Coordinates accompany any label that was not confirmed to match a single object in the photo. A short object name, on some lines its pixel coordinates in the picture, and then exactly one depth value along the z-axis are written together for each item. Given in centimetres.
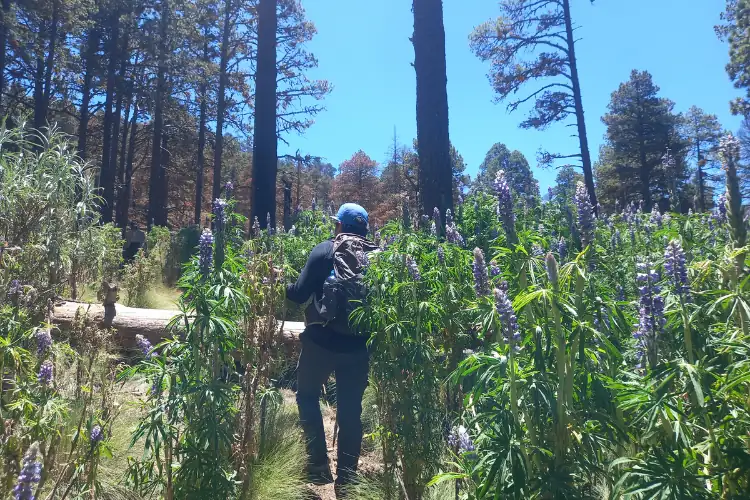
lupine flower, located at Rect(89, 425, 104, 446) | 214
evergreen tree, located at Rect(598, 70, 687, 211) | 2778
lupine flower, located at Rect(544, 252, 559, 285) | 160
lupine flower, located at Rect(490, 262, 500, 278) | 226
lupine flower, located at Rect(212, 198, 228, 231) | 252
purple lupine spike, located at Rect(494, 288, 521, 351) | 164
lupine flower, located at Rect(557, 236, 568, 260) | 243
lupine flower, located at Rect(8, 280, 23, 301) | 288
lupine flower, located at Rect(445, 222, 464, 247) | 344
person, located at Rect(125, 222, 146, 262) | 1464
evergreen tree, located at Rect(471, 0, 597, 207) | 1341
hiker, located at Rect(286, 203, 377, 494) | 352
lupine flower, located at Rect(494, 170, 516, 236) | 205
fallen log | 550
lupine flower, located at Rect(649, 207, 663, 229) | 496
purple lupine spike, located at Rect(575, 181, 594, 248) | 186
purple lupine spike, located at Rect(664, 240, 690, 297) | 173
